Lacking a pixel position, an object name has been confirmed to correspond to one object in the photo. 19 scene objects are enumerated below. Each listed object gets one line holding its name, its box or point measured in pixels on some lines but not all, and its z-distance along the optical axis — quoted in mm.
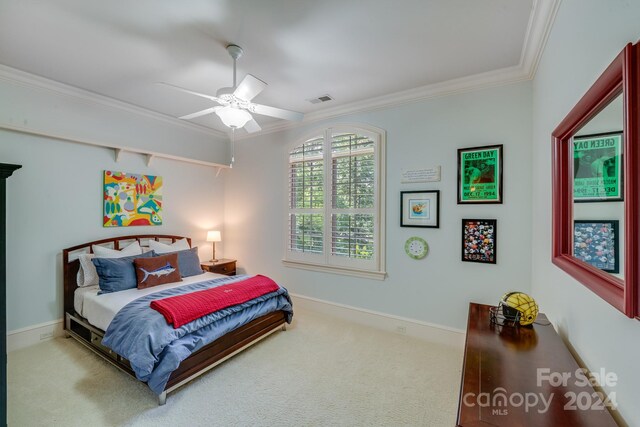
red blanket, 2260
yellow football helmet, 1675
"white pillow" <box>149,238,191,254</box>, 3699
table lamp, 4426
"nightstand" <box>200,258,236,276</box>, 4230
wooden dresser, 958
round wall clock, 3100
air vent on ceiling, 3348
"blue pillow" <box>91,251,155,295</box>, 2951
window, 3412
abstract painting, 3502
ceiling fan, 2127
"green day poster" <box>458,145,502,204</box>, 2721
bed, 2277
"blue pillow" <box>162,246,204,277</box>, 3619
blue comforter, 2010
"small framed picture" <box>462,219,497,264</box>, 2756
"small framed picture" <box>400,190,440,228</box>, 3033
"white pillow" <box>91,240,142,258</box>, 3223
